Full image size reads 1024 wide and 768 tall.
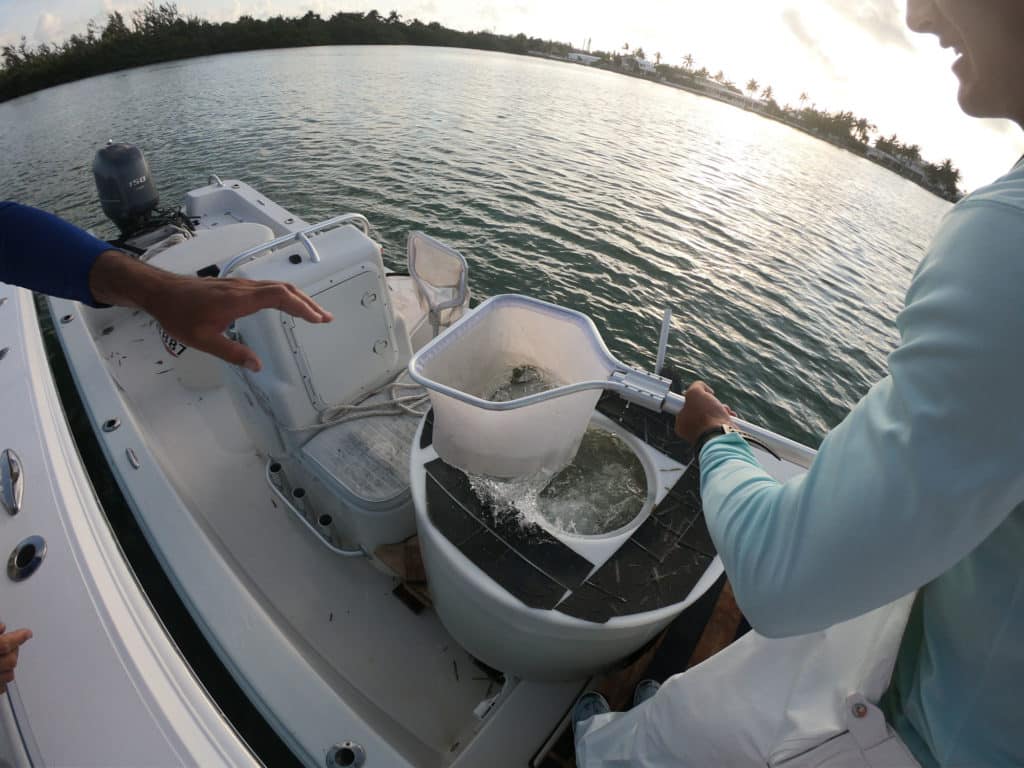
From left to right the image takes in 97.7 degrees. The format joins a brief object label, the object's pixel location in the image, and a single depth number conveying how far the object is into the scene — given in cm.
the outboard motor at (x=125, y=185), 407
